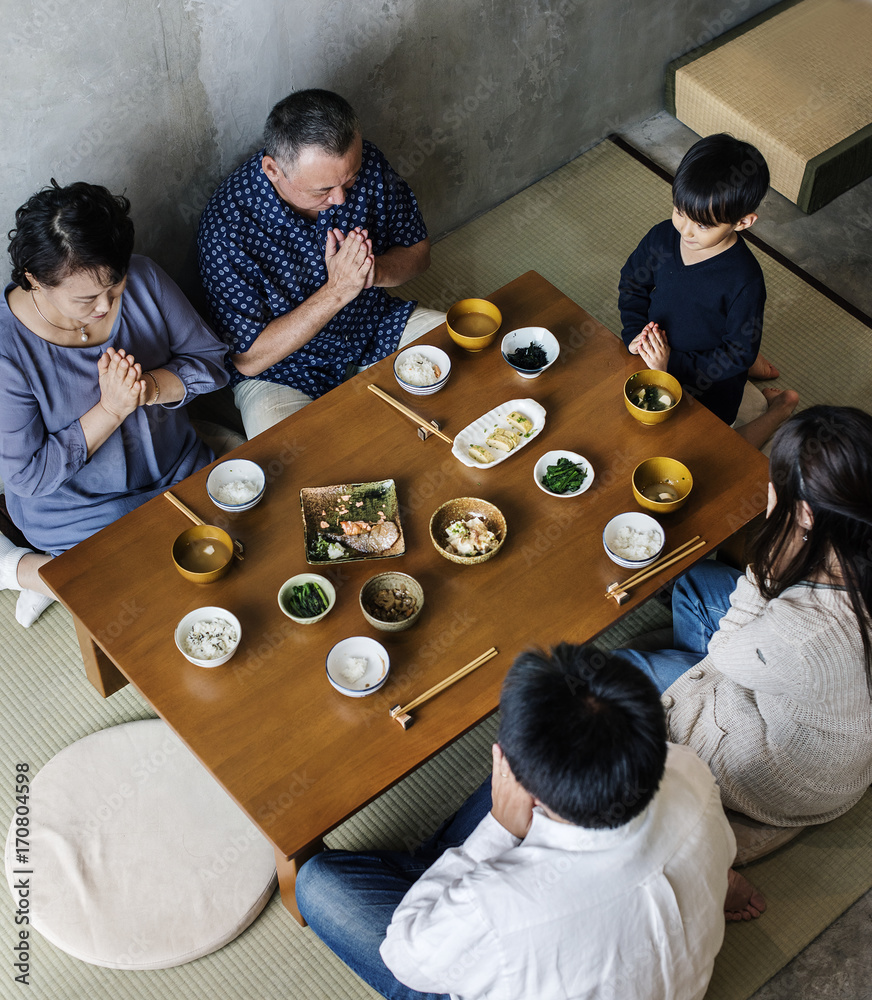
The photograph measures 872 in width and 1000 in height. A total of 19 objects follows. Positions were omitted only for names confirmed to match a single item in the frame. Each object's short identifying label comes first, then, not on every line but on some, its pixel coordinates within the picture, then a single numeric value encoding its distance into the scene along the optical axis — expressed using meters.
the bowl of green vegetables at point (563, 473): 2.29
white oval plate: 2.34
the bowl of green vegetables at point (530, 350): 2.50
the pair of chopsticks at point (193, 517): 2.18
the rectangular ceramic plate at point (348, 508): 2.19
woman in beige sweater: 1.82
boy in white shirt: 1.40
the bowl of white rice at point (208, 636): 2.01
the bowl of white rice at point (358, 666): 1.97
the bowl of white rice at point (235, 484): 2.24
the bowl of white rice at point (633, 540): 2.16
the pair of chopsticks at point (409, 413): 2.38
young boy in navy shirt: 2.46
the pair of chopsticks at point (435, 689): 1.95
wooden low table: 1.92
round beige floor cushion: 2.31
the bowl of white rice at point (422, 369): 2.46
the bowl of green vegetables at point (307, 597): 2.07
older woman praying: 2.16
